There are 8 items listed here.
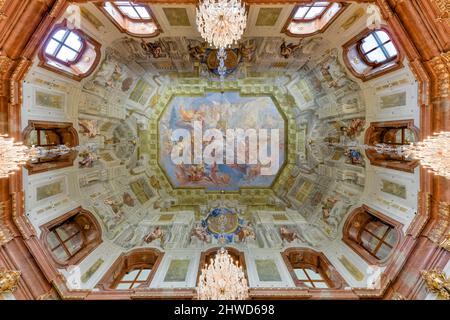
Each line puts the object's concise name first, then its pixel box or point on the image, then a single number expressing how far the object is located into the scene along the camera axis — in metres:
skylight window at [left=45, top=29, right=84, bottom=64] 9.36
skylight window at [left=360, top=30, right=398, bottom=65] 9.10
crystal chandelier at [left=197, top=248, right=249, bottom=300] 6.86
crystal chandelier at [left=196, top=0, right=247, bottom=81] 6.93
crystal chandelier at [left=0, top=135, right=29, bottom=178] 5.62
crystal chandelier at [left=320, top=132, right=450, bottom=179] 5.36
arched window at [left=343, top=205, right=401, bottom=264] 9.48
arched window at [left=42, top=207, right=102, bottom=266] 9.58
